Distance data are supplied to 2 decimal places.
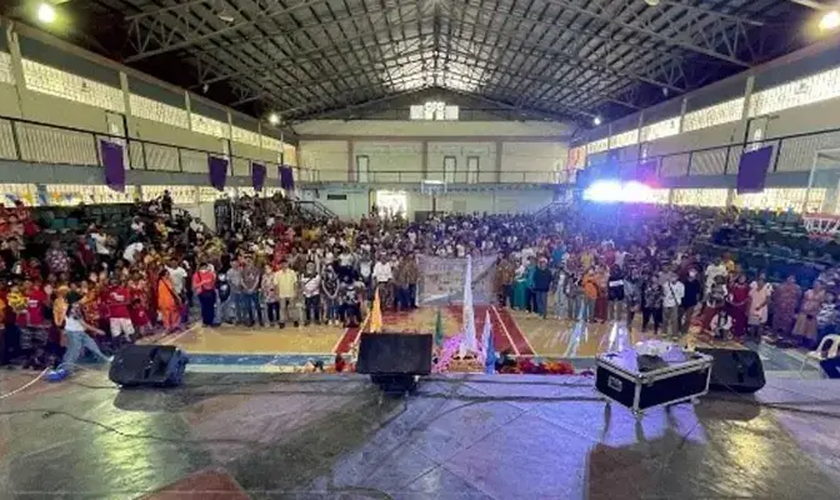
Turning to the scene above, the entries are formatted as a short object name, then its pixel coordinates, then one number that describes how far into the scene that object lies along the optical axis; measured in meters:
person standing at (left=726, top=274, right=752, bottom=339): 8.36
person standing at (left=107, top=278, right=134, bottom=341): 7.16
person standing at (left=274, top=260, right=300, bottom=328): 9.06
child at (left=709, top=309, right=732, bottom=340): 8.50
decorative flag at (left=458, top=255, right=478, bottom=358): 7.30
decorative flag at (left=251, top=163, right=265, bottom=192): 19.28
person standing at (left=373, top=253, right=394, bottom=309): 10.24
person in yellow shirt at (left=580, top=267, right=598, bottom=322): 9.60
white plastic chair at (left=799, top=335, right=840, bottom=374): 6.08
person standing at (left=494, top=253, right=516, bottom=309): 10.94
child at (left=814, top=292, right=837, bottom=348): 7.16
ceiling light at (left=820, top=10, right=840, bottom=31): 8.78
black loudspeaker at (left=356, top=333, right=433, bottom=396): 3.83
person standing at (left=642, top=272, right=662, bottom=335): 8.80
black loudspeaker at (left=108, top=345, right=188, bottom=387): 3.98
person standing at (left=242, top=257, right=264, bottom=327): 9.00
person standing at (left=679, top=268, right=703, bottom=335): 8.57
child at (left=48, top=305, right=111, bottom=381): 5.86
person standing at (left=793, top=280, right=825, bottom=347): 7.66
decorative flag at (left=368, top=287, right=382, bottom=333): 7.77
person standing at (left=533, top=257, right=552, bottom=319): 10.12
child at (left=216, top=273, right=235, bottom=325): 9.16
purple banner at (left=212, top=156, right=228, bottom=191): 15.17
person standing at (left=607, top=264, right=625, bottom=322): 9.35
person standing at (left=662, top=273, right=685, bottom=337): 8.55
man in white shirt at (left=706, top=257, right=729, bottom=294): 9.05
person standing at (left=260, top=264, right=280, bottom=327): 9.12
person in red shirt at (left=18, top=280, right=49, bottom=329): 6.12
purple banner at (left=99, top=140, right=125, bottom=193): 10.22
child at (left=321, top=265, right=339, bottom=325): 9.45
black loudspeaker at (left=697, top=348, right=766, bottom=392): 3.92
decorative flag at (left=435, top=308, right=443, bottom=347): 8.31
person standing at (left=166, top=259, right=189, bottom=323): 8.75
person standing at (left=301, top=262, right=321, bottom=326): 9.30
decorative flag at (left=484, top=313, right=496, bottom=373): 6.61
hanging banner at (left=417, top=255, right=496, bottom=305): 10.88
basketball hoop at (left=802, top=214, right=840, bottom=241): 7.99
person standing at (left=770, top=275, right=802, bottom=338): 8.08
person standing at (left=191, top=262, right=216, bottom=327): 8.72
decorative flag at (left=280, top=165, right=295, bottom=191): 24.44
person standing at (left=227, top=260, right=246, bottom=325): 9.07
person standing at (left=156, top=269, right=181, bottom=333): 8.38
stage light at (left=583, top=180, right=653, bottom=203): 19.46
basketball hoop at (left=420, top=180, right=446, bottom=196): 27.73
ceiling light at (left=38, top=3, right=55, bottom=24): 8.39
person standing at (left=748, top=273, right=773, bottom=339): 8.17
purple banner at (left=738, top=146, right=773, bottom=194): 10.30
